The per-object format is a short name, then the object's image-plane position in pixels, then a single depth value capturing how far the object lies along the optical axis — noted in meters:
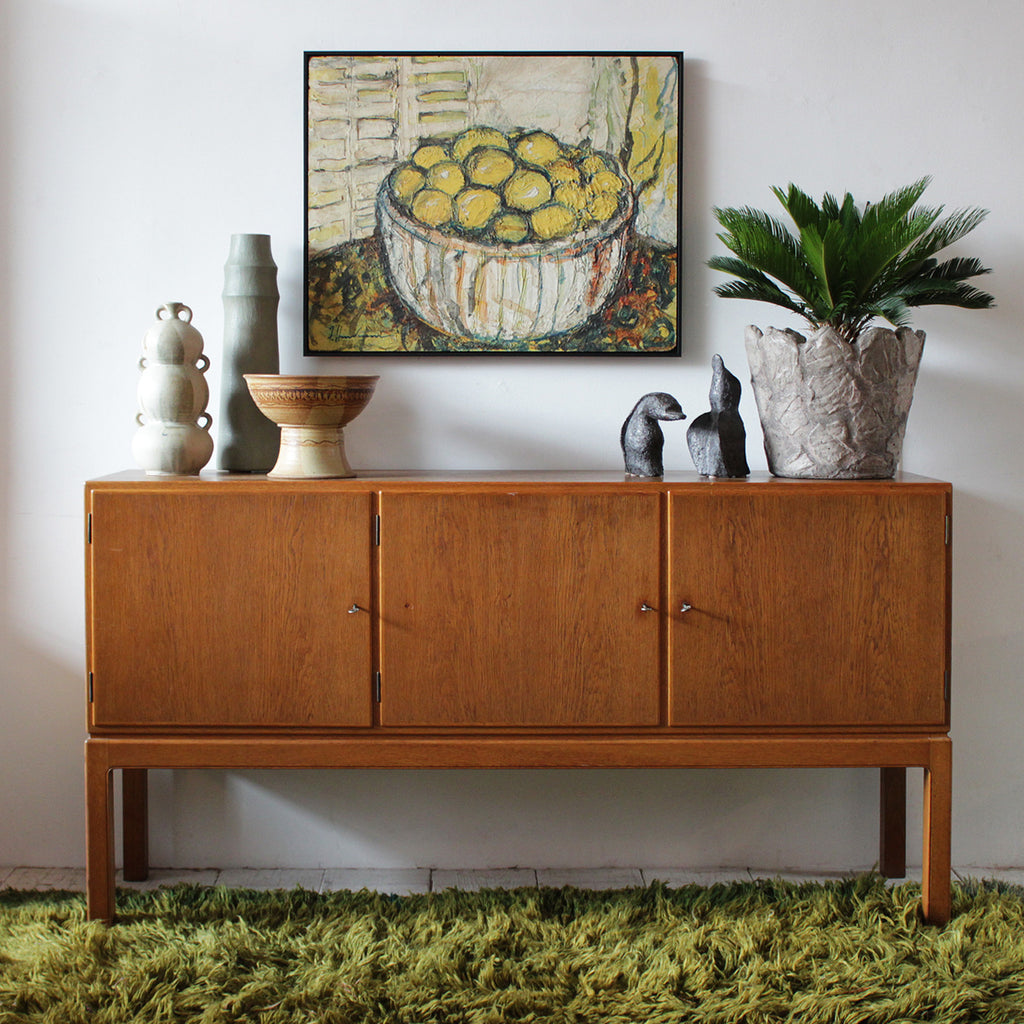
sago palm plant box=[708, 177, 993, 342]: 2.20
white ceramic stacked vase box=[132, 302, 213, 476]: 2.29
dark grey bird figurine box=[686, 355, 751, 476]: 2.26
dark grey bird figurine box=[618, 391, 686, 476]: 2.26
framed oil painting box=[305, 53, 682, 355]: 2.52
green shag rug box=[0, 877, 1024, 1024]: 1.92
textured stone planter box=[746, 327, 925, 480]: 2.20
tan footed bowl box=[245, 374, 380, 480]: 2.21
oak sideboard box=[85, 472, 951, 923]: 2.14
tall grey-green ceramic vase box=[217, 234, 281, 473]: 2.41
